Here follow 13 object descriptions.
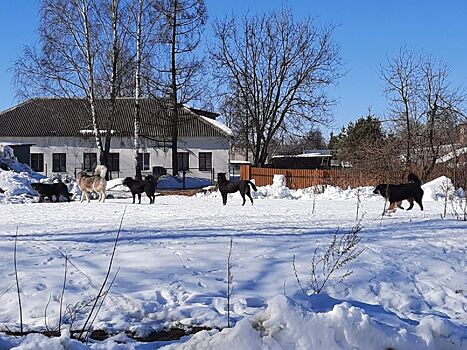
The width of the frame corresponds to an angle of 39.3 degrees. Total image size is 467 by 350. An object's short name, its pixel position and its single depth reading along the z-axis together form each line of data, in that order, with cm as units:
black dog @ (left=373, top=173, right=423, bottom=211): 1602
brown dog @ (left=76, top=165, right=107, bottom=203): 2198
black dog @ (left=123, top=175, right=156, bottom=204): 2111
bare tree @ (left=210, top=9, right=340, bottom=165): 4475
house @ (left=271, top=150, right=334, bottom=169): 5125
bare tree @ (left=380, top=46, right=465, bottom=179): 2916
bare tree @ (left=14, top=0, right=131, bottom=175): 3522
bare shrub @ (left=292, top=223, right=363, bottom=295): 719
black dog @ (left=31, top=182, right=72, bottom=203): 2364
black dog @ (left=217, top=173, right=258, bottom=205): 2029
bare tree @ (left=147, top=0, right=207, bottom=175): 3959
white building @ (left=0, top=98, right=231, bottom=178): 5344
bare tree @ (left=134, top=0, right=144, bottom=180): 3675
